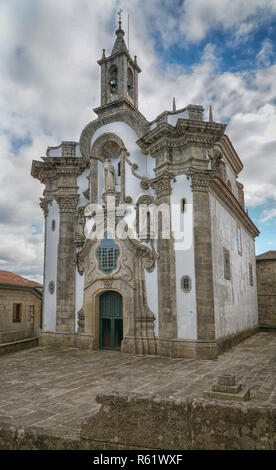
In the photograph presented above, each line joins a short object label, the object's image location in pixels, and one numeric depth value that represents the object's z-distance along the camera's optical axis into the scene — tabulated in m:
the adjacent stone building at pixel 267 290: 24.84
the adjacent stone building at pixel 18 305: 21.97
